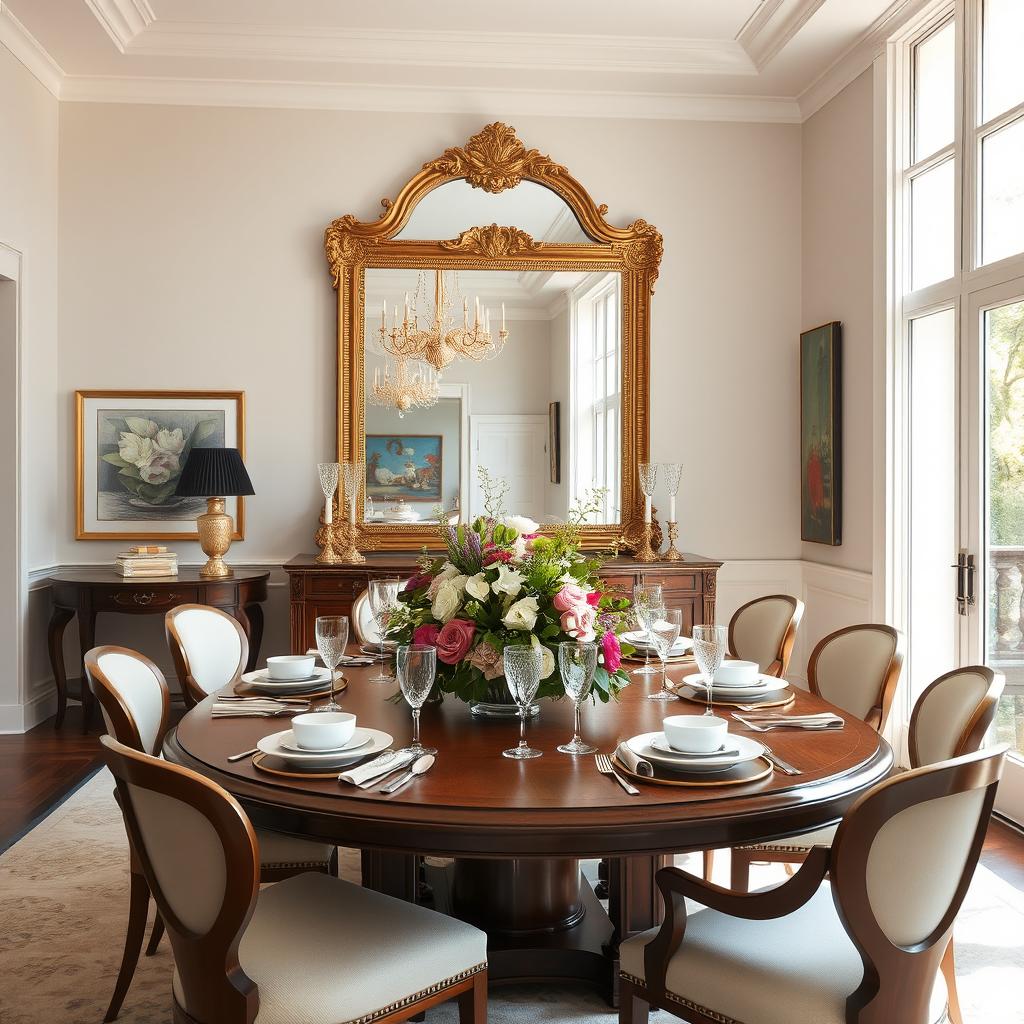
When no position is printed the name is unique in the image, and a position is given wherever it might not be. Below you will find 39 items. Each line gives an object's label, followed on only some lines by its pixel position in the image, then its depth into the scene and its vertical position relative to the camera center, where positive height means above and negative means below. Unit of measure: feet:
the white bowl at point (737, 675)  8.36 -1.47
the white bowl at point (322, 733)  6.21 -1.45
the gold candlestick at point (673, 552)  16.24 -0.79
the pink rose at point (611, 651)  7.21 -1.08
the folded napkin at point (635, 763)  5.93 -1.60
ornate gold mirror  16.94 +2.92
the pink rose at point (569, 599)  6.94 -0.67
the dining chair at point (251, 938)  5.01 -2.54
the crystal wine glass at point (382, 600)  8.17 -0.80
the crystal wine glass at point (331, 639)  7.27 -1.00
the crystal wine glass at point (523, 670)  6.02 -1.03
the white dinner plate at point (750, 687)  8.13 -1.54
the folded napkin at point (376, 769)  5.79 -1.60
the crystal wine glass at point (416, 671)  6.14 -1.04
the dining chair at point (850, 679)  8.02 -1.67
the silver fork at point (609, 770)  5.66 -1.64
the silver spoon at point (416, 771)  5.69 -1.63
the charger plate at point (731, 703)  7.99 -1.63
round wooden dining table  5.33 -1.71
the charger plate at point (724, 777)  5.78 -1.64
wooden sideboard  15.52 -1.26
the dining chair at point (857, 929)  4.93 -2.27
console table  15.28 -1.47
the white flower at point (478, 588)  7.16 -0.61
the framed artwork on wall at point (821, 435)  16.22 +1.19
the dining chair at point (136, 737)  7.26 -1.85
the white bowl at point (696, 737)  6.11 -1.46
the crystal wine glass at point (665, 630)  7.57 -0.97
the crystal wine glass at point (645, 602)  7.93 -0.80
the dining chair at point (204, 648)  9.47 -1.47
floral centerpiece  7.04 -0.77
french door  11.74 +0.03
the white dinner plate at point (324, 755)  6.09 -1.57
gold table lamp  15.56 +0.26
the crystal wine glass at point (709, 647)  6.87 -1.00
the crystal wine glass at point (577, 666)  6.18 -1.02
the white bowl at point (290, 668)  8.59 -1.44
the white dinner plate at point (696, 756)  5.98 -1.57
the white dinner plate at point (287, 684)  8.35 -1.54
